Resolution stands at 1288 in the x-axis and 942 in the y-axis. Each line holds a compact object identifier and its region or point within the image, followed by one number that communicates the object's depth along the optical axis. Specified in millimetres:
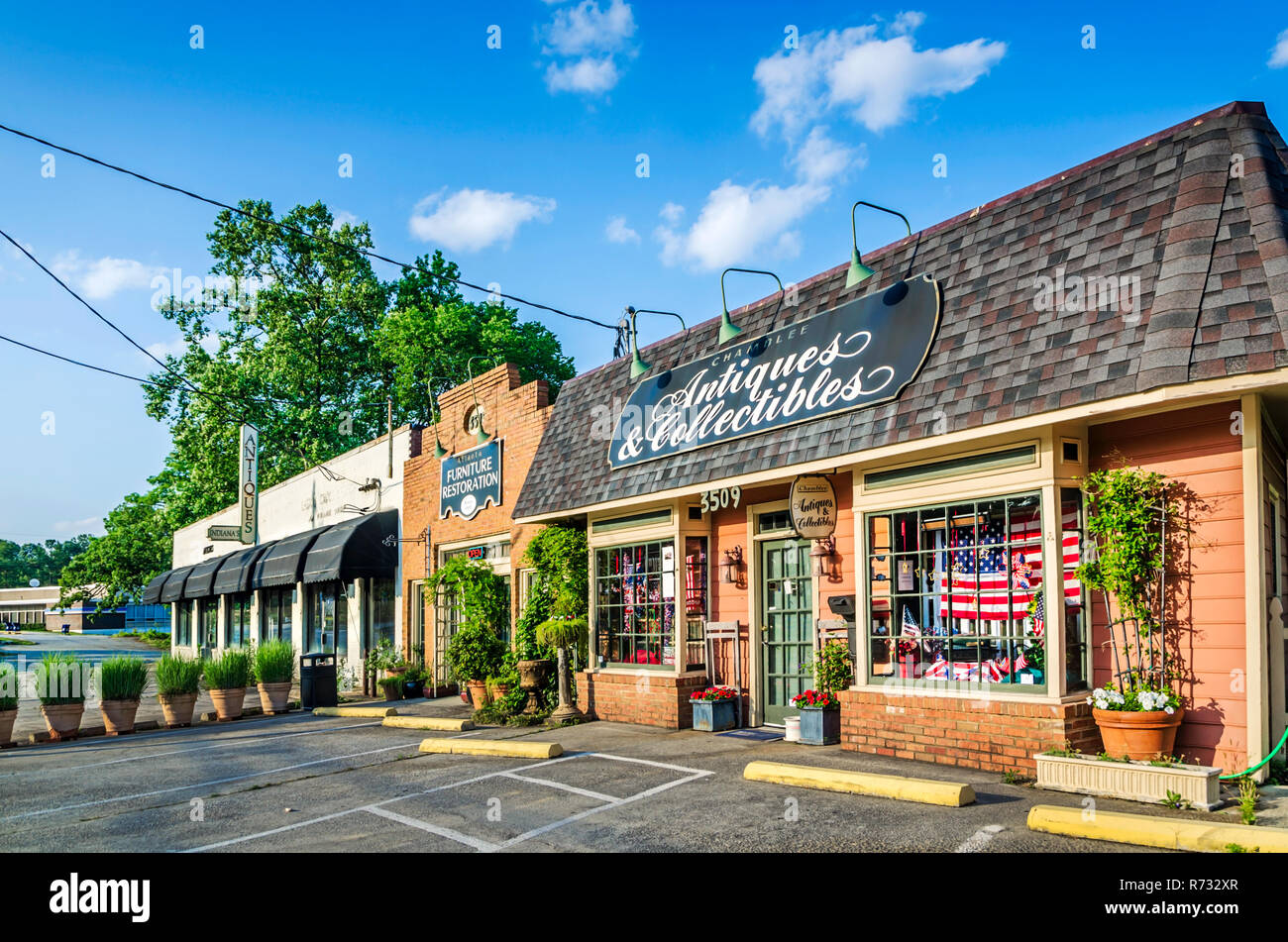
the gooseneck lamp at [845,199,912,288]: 9984
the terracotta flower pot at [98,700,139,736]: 14828
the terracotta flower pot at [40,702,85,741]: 14484
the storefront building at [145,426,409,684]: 20391
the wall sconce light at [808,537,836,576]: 10484
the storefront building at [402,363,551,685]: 16172
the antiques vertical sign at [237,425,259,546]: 29438
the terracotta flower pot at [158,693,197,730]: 15930
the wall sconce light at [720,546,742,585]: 11891
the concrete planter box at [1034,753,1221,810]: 6434
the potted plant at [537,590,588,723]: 13336
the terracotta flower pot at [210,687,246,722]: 16703
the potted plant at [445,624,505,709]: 15633
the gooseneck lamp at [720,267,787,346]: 11702
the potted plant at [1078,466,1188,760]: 7332
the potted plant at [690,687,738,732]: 11414
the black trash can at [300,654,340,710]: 17547
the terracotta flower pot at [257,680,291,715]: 17219
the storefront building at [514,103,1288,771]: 7043
